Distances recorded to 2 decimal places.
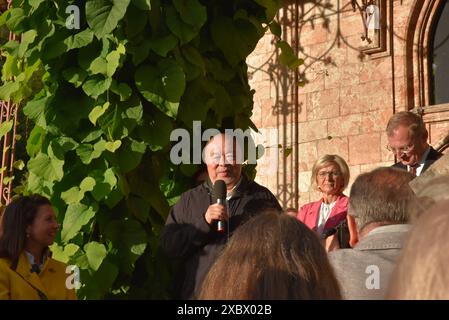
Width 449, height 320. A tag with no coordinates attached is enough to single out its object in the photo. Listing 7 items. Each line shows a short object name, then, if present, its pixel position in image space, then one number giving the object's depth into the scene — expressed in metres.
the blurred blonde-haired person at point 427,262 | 1.37
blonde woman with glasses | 5.13
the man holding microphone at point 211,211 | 4.01
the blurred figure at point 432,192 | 2.52
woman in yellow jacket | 3.98
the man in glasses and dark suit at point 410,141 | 4.96
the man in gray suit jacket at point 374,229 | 2.86
